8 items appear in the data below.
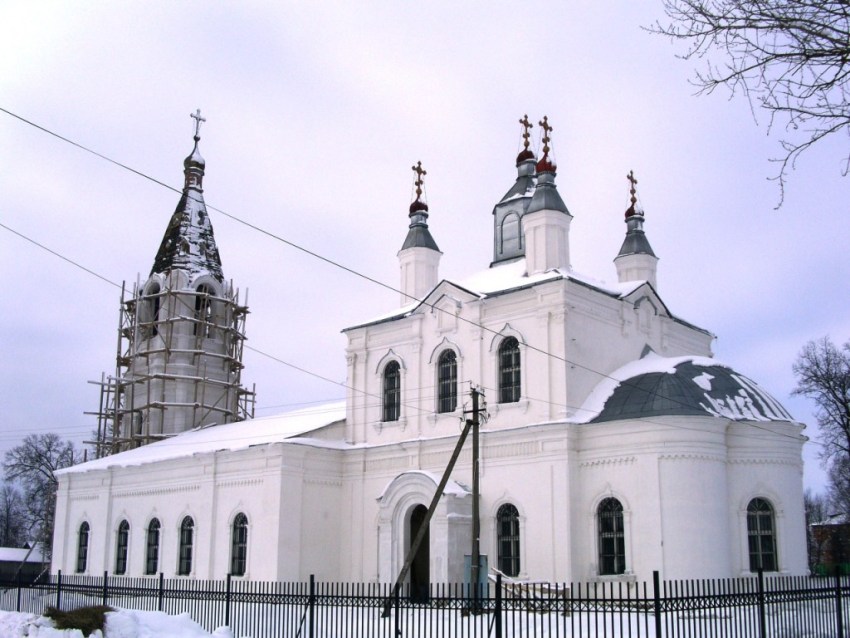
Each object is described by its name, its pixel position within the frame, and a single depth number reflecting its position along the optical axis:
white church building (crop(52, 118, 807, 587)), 22.06
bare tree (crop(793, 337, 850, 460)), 35.81
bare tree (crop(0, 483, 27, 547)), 72.31
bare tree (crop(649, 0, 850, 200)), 7.75
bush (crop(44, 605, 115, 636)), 14.32
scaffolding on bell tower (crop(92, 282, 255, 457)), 37.97
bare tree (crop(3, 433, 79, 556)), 55.25
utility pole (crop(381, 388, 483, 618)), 19.84
